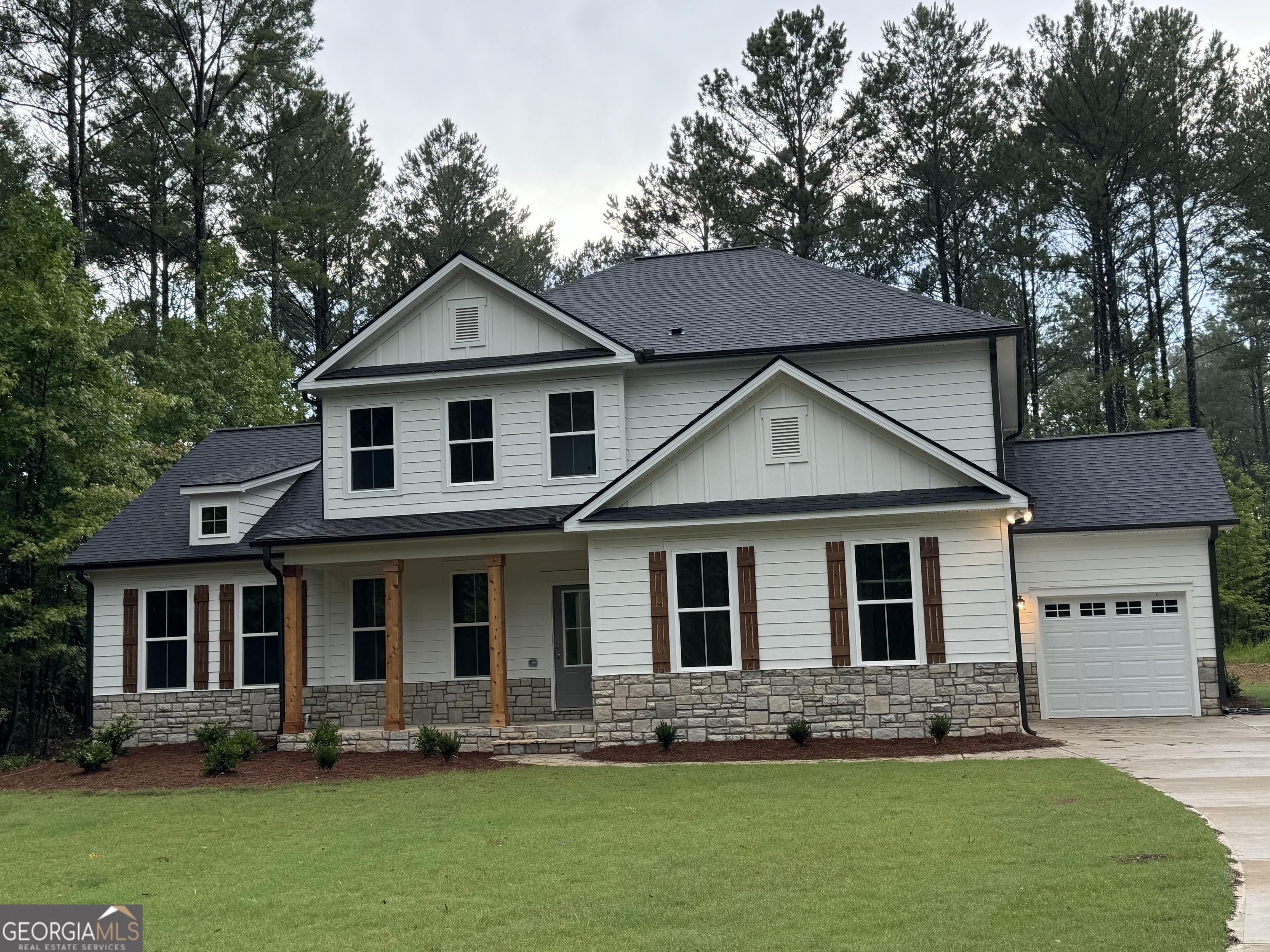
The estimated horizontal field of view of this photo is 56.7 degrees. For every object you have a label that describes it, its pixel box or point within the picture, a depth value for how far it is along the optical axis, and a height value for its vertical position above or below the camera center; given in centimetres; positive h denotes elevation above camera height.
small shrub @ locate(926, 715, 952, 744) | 1477 -152
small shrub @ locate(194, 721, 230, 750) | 1730 -149
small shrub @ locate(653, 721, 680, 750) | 1530 -153
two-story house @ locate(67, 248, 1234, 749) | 1566 +109
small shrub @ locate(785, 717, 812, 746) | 1516 -155
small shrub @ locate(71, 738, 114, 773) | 1623 -164
